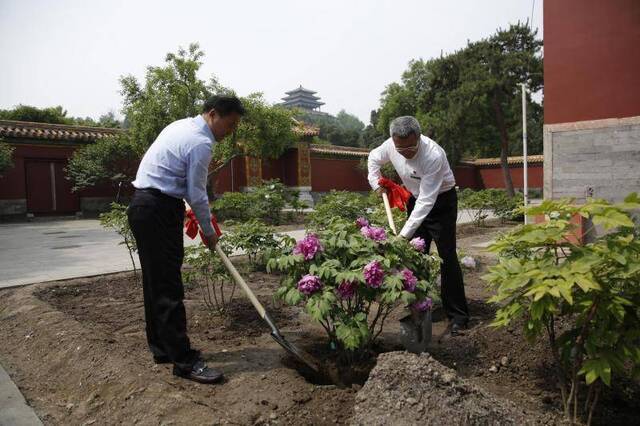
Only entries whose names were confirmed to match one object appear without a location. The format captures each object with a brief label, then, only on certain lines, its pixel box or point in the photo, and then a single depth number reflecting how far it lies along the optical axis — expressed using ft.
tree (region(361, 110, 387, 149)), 145.62
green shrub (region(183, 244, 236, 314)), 12.28
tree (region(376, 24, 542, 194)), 72.84
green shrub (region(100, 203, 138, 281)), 15.89
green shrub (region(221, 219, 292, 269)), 14.49
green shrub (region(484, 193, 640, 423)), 5.99
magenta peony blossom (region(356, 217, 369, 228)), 9.86
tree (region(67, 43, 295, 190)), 45.73
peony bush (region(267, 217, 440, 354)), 8.09
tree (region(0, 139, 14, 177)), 50.94
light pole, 36.24
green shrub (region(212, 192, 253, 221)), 43.91
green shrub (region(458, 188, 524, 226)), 40.00
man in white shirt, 10.94
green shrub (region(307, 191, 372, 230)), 26.07
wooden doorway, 59.21
